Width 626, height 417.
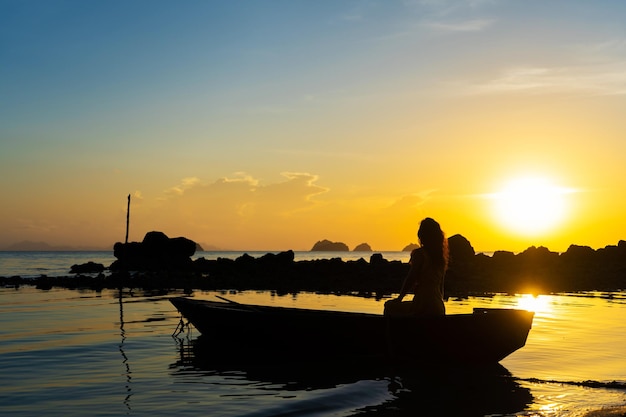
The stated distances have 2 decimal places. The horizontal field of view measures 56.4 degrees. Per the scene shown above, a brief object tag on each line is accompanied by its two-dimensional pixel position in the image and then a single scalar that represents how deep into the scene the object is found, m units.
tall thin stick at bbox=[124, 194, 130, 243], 38.69
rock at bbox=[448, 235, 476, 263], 51.22
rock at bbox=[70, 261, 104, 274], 55.56
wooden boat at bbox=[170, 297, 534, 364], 12.09
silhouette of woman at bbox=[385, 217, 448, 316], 11.72
